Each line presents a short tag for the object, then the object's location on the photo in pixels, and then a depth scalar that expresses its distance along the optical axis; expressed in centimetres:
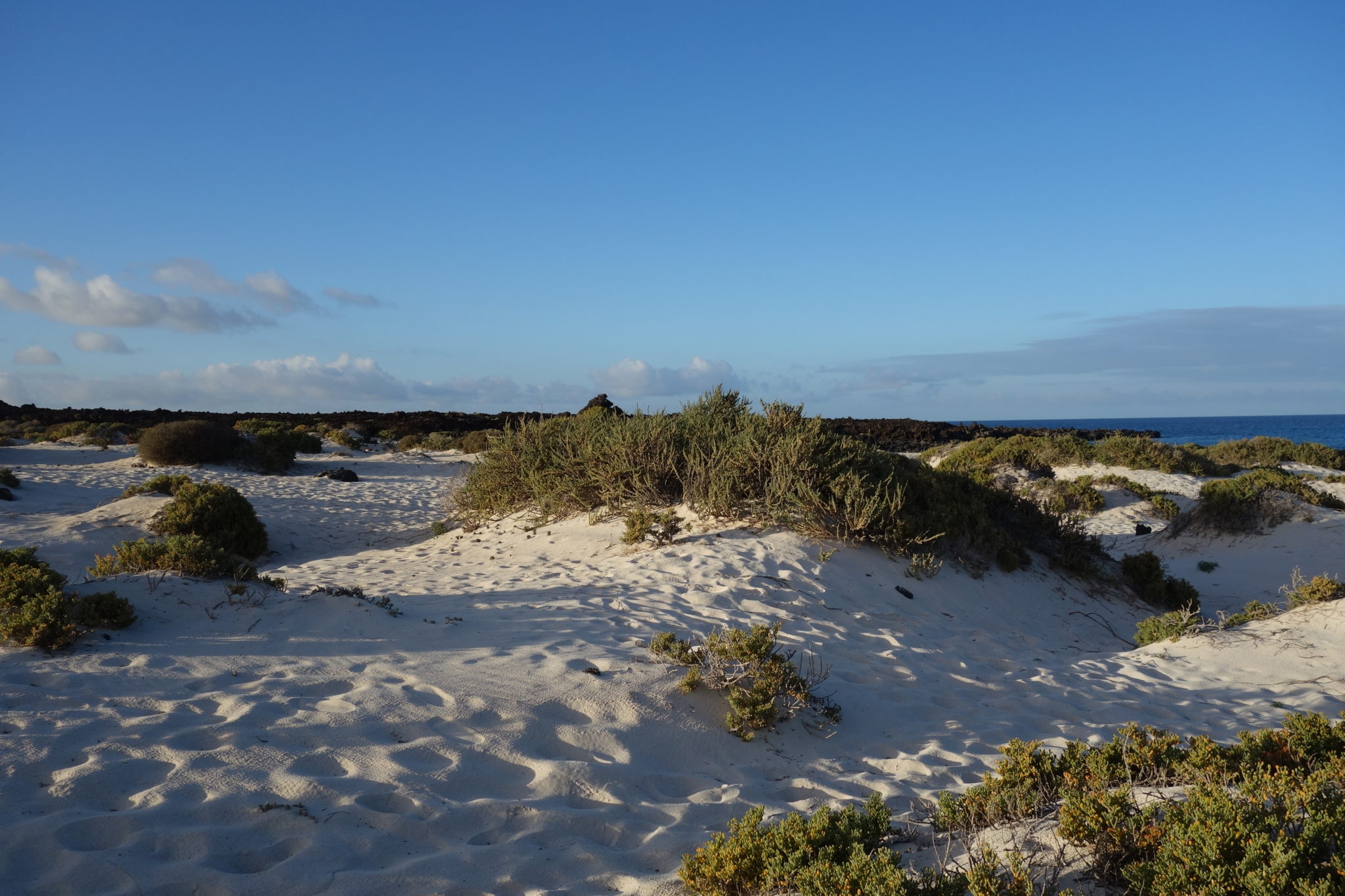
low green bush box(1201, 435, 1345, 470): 2189
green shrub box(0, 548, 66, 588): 484
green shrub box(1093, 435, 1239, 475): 1764
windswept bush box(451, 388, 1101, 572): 780
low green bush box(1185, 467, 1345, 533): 1132
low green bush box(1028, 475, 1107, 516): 1455
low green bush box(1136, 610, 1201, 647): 654
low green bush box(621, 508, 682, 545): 814
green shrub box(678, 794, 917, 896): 237
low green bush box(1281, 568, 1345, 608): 658
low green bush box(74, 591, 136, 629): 466
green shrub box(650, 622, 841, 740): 418
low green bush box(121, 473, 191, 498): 1171
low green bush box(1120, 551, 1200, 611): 895
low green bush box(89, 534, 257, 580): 581
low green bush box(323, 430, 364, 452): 2517
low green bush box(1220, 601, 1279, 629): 666
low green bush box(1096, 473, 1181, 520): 1381
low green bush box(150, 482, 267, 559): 941
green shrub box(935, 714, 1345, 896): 201
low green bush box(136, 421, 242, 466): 1730
